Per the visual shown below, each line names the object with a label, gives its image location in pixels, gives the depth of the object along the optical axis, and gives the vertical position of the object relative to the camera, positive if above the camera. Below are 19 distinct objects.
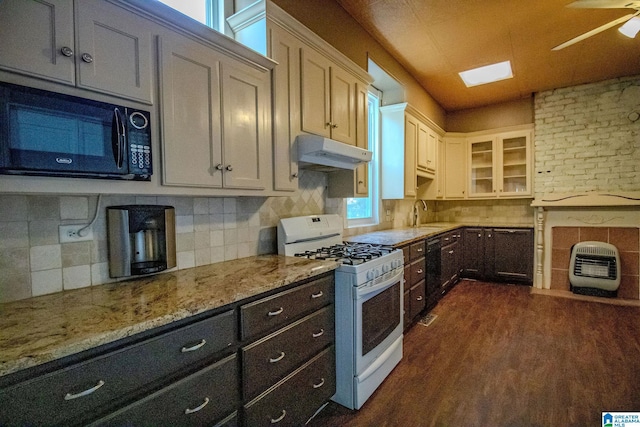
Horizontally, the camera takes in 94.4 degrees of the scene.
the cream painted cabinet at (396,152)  3.81 +0.68
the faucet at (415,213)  4.69 -0.15
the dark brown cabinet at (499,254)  4.49 -0.81
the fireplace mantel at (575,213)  3.87 -0.16
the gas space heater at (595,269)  3.83 -0.90
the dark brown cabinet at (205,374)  0.80 -0.59
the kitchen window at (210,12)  1.93 +1.31
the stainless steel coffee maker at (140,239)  1.42 -0.16
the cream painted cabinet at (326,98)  2.15 +0.84
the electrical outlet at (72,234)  1.31 -0.12
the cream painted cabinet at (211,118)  1.38 +0.46
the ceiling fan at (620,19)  1.98 +1.34
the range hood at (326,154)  2.00 +0.37
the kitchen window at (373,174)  3.74 +0.40
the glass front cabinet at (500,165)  4.86 +0.64
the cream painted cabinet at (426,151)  4.27 +0.80
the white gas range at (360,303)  1.82 -0.66
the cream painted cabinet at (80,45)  0.96 +0.60
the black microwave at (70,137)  0.96 +0.26
